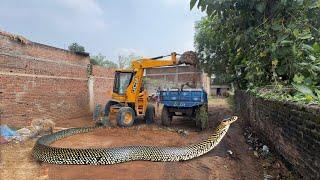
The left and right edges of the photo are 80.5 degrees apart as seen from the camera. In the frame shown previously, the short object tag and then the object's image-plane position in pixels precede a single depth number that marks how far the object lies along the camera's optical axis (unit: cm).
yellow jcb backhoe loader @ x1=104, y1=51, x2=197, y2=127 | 704
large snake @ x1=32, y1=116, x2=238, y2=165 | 392
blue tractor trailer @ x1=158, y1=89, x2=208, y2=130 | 684
